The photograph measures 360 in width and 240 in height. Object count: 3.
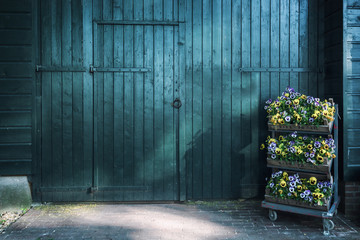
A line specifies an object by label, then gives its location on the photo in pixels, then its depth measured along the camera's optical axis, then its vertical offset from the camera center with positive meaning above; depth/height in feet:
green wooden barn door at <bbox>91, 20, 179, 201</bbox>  14.02 -0.08
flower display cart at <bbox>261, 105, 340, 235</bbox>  11.09 -3.07
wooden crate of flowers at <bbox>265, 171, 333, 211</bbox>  11.13 -3.15
